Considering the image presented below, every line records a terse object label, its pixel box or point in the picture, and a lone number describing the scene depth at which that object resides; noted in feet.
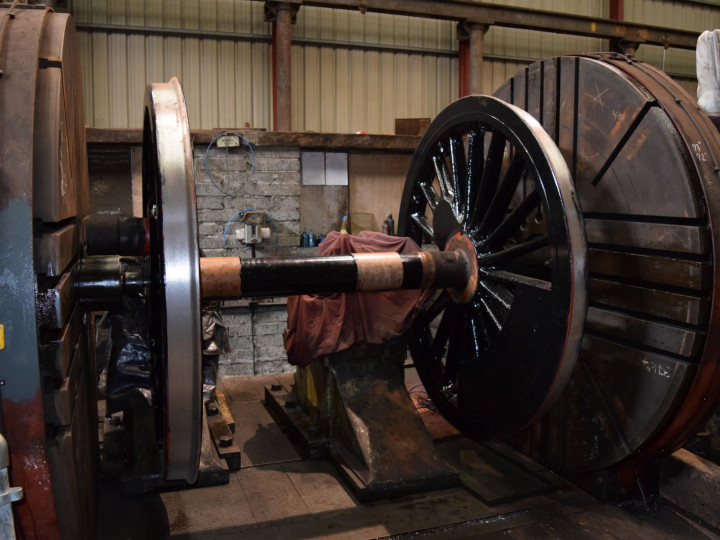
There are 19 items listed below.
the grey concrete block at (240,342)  16.88
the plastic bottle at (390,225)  19.51
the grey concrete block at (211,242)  17.02
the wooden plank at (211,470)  9.43
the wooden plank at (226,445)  10.04
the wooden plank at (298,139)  16.44
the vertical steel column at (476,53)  23.30
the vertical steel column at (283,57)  20.81
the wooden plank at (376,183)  19.33
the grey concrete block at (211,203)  16.93
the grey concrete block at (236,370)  16.80
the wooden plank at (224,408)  11.54
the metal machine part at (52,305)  5.30
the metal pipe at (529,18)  21.67
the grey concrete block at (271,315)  17.15
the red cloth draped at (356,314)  10.07
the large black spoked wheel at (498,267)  7.11
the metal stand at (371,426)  9.17
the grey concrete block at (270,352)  17.22
